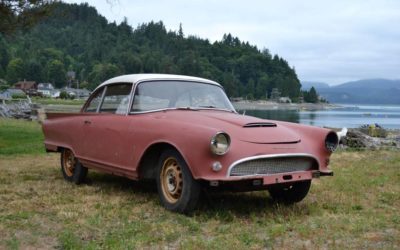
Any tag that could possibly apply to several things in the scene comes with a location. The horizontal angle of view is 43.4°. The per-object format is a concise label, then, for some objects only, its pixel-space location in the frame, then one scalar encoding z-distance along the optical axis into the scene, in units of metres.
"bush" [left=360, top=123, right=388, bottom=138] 25.98
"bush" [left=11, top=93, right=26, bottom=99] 87.06
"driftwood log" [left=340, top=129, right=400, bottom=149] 16.75
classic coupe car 5.14
